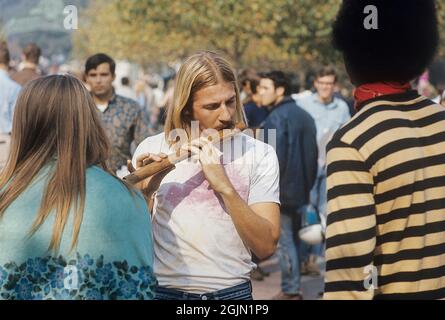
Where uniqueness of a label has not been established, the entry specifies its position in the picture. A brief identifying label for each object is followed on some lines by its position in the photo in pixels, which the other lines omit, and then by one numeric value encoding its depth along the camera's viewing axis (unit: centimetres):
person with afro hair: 277
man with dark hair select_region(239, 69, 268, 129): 995
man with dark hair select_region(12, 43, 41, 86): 1020
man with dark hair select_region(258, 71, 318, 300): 839
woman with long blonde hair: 287
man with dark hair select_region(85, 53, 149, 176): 689
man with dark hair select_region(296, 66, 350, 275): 980
